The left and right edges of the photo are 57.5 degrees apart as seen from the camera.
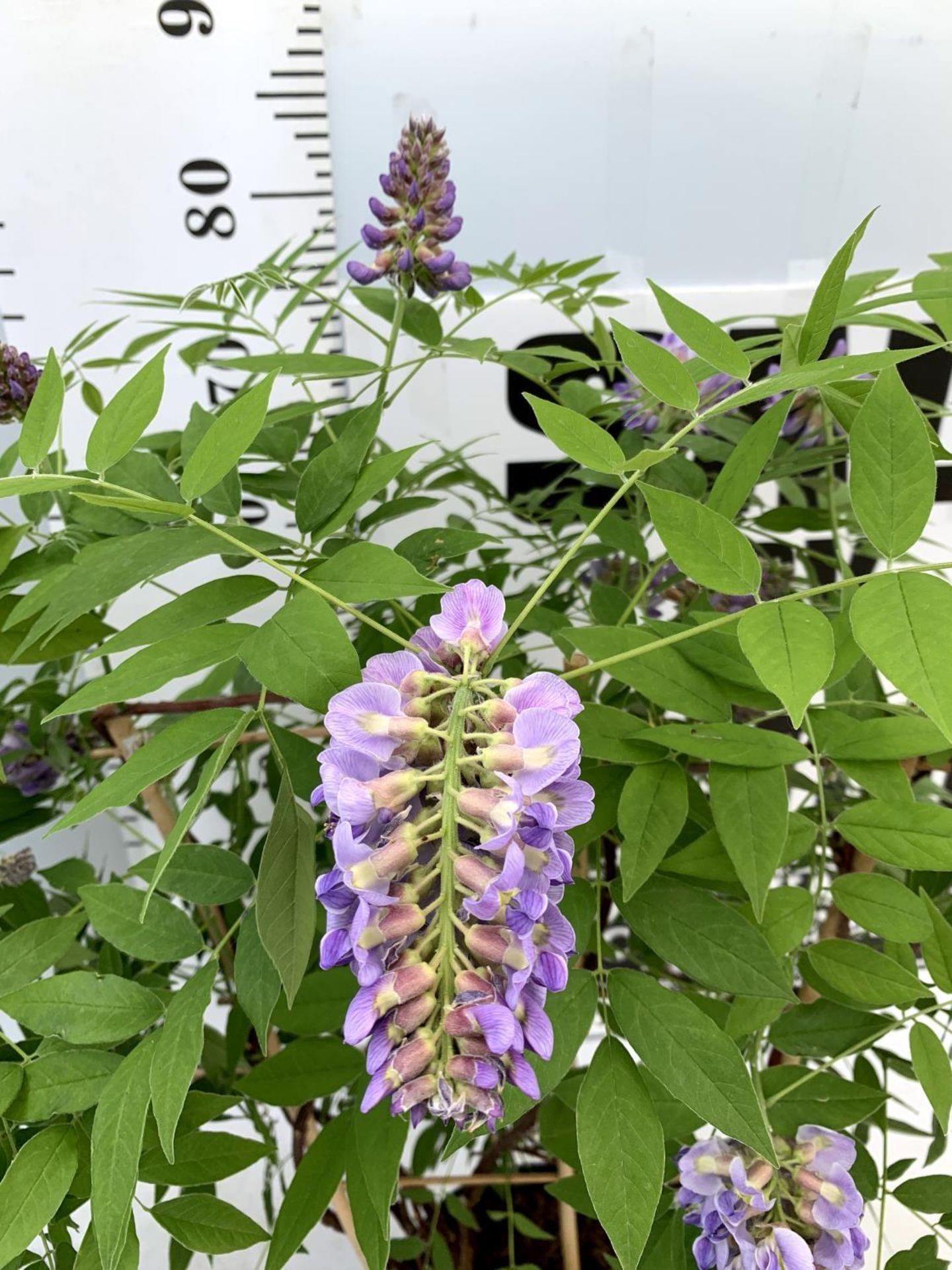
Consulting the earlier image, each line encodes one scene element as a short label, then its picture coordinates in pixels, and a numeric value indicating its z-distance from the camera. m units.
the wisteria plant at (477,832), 0.29
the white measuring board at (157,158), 0.89
